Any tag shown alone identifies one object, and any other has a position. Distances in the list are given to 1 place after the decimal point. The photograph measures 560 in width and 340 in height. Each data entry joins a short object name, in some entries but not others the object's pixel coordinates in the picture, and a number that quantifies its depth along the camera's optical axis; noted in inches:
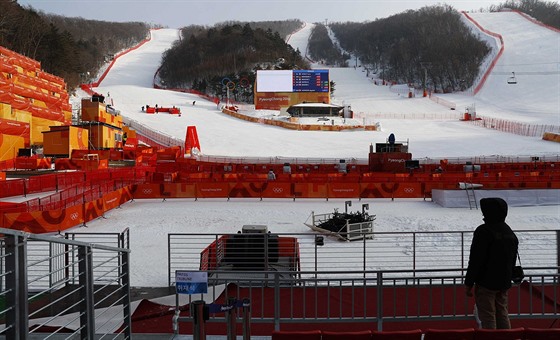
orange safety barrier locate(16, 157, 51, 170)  1180.5
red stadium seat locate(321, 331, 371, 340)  158.1
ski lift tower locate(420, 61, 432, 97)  4145.7
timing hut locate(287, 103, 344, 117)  2536.9
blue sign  178.1
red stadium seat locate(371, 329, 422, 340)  161.0
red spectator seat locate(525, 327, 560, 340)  163.3
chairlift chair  2861.7
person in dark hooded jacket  187.0
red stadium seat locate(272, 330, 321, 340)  160.6
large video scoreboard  2802.7
